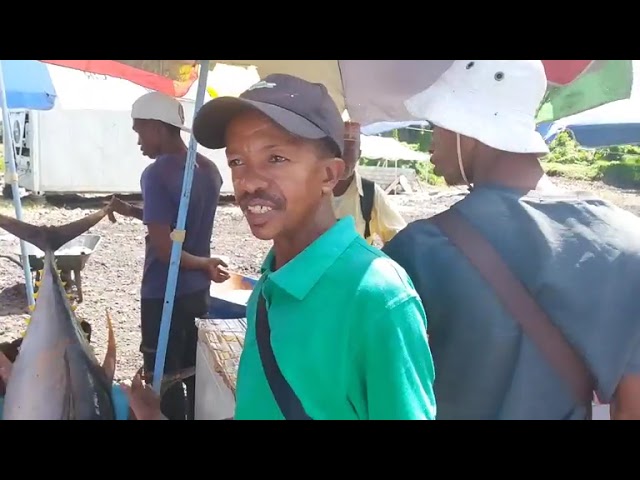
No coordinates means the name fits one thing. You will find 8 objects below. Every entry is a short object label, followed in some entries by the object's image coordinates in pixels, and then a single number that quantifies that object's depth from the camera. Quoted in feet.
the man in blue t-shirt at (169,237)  9.81
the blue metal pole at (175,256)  7.85
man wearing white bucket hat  4.65
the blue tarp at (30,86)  10.37
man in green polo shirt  3.63
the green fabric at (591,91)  7.50
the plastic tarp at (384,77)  6.01
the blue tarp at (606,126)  11.76
